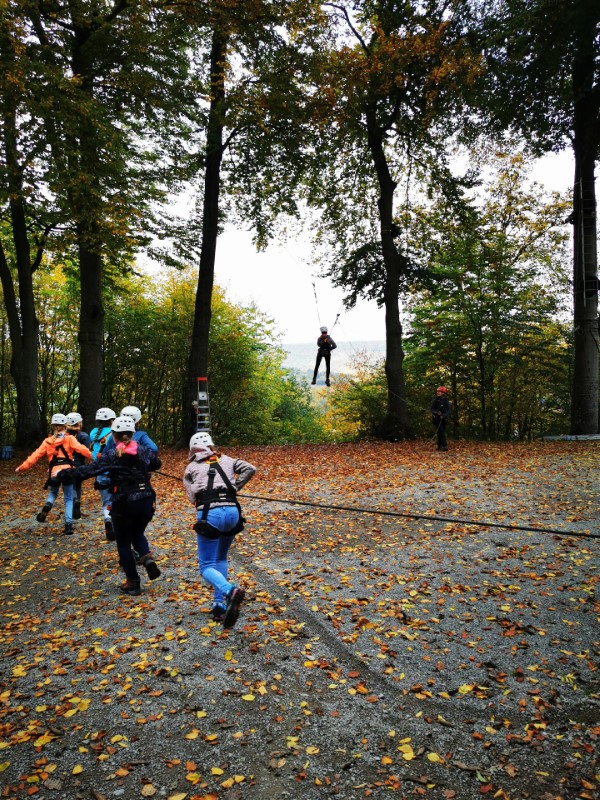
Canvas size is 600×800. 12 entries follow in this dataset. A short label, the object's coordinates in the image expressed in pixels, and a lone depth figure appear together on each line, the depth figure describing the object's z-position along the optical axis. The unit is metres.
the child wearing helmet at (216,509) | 4.82
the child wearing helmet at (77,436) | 8.45
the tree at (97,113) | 11.40
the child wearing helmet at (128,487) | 5.60
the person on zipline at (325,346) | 14.54
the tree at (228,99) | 14.24
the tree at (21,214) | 10.36
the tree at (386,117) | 16.11
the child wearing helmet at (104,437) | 7.79
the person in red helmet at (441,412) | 15.44
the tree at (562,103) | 10.78
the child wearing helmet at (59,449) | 8.36
